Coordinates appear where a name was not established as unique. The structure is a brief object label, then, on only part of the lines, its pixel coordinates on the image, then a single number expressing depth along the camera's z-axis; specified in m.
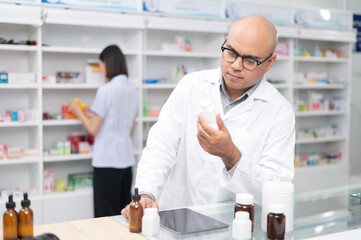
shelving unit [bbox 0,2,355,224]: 4.17
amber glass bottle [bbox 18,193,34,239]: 1.52
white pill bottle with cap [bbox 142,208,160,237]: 1.56
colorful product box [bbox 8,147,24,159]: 4.16
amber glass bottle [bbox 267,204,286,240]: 1.51
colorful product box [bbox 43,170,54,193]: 4.37
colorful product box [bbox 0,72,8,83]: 4.06
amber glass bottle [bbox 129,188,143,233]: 1.60
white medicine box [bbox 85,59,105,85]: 4.54
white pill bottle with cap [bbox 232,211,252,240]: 1.53
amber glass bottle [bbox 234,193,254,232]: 1.62
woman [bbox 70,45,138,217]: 4.19
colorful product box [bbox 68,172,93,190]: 4.56
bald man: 1.86
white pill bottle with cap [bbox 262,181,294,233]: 1.63
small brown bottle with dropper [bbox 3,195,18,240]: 1.50
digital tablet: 1.62
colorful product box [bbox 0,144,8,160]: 4.11
